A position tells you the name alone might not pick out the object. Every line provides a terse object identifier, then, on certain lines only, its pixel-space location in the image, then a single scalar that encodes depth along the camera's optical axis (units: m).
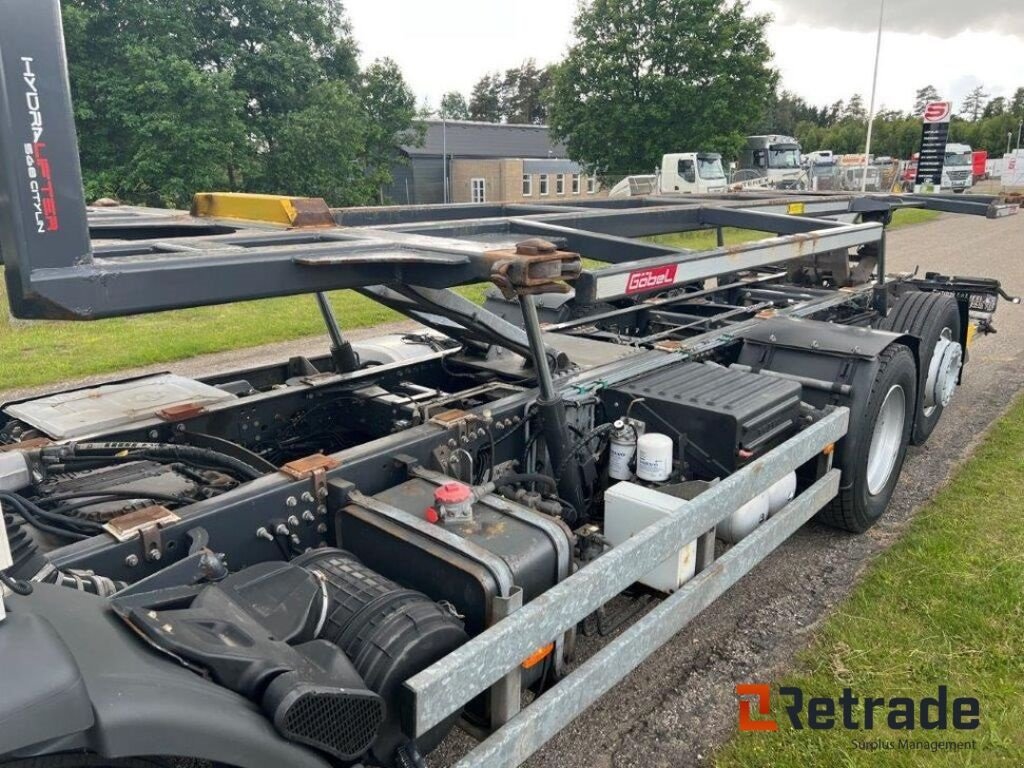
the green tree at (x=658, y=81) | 27.72
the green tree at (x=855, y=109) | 103.44
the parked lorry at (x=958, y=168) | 39.59
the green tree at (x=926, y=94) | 126.73
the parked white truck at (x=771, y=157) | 32.12
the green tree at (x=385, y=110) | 34.19
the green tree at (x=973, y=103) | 125.69
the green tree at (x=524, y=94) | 84.06
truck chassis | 1.78
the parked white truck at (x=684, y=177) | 25.75
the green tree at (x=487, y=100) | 84.88
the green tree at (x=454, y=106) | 88.75
